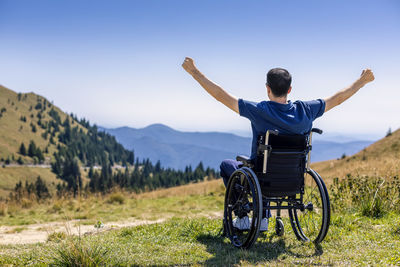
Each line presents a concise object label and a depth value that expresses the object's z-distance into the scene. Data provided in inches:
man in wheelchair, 166.2
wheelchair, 161.6
